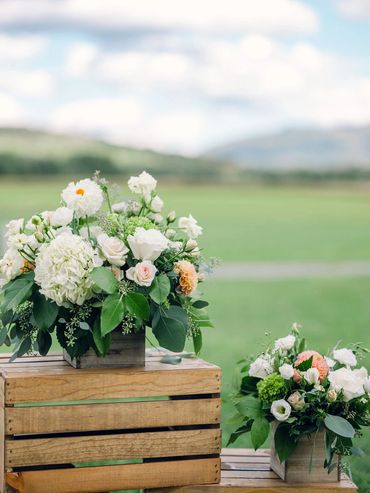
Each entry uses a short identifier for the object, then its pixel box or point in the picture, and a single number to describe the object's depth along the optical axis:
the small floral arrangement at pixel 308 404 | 3.46
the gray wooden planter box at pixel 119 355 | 3.40
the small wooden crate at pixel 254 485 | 3.50
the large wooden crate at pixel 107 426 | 3.28
